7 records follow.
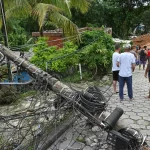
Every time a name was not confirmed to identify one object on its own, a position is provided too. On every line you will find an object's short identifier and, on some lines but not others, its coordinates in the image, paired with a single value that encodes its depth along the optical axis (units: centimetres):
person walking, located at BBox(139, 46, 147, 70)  954
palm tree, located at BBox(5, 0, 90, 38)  689
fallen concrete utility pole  339
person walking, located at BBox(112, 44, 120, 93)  503
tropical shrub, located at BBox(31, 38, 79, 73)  623
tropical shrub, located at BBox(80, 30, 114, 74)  685
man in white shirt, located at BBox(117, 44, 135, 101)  463
